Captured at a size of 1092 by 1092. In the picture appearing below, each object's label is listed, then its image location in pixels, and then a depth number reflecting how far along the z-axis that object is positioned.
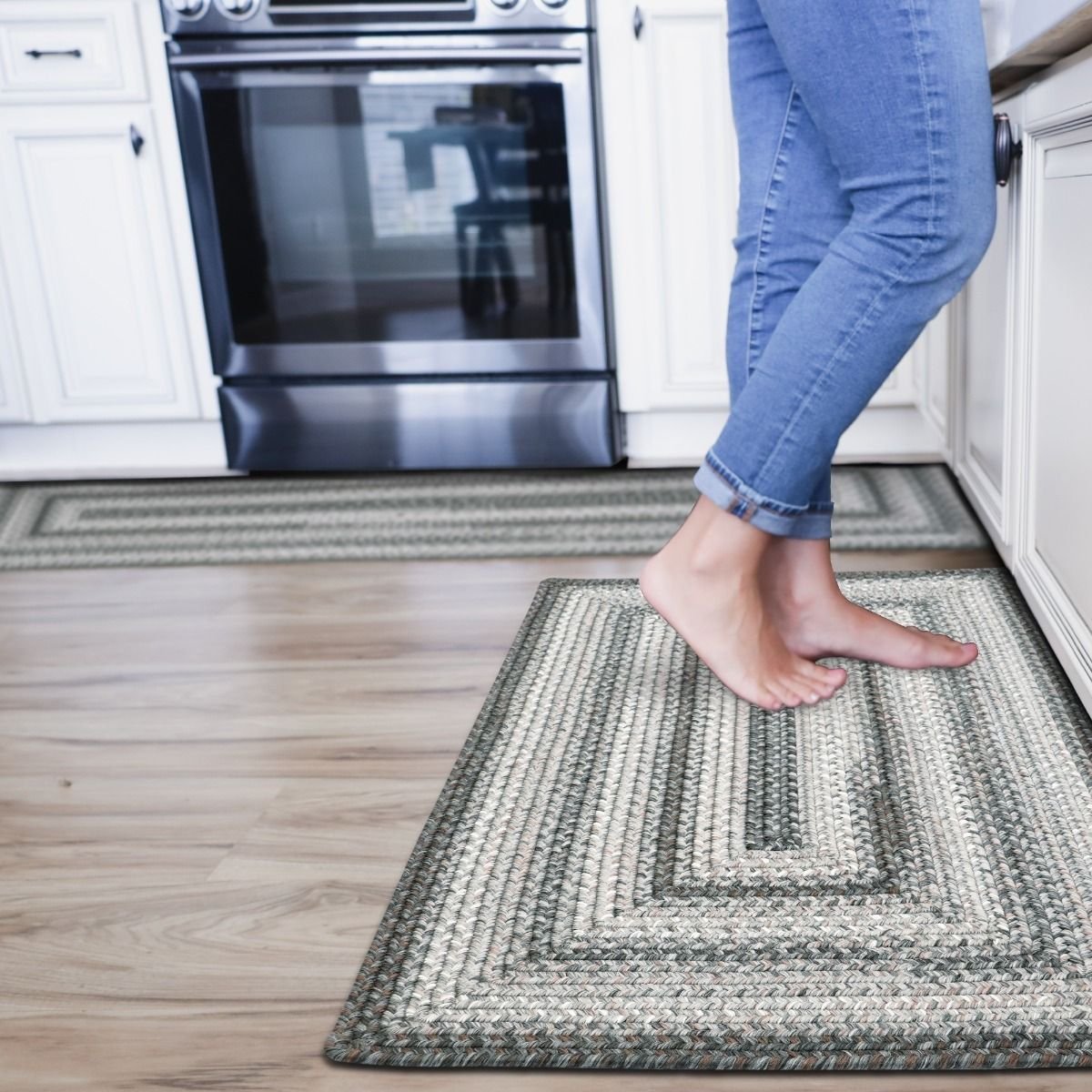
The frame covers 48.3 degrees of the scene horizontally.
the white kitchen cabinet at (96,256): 1.92
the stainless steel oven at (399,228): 1.82
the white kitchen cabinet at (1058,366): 0.96
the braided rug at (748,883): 0.70
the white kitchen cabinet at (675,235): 1.80
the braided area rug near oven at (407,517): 1.65
